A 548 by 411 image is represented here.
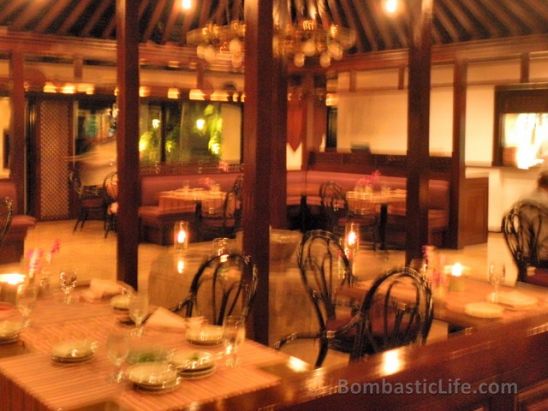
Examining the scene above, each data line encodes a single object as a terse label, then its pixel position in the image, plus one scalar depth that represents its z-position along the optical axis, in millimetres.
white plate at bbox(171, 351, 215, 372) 2560
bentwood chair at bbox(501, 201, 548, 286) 5633
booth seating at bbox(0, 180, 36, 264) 8953
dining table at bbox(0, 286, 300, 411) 2355
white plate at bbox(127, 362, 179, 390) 2396
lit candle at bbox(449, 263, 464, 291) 4289
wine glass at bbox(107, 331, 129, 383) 2443
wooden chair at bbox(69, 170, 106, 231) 12000
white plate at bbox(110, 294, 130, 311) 3594
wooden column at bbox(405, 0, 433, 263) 5285
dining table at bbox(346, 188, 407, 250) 10203
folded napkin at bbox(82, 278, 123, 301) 3830
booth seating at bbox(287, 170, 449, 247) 10531
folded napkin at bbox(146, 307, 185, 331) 3242
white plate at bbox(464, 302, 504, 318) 3705
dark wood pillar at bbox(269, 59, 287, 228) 7660
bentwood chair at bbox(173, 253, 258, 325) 3754
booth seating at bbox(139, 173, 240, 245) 10594
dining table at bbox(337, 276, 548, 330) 3734
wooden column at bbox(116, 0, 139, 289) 4930
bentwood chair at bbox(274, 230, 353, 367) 4043
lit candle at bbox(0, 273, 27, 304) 3861
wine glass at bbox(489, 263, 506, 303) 4173
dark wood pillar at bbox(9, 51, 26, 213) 10102
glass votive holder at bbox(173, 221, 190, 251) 5484
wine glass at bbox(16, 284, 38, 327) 3248
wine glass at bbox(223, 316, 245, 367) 2672
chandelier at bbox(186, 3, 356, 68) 7238
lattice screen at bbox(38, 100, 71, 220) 13109
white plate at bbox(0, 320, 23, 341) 3049
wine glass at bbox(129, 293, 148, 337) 3010
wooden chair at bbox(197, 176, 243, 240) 10180
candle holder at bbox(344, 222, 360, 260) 5070
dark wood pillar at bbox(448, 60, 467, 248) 10516
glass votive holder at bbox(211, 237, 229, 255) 5195
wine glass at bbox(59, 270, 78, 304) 3824
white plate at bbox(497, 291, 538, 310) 3857
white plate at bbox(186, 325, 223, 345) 2965
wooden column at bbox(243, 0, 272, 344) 4238
